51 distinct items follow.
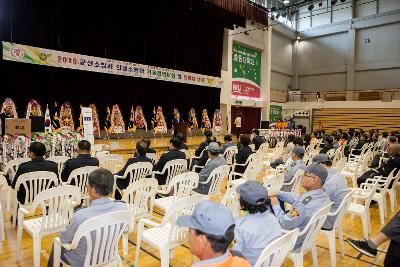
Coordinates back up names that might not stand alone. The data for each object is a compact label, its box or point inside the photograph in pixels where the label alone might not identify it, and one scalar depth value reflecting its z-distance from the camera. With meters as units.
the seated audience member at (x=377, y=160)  6.03
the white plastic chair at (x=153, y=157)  5.12
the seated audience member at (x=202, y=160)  5.47
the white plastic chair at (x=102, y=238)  1.83
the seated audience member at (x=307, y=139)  7.55
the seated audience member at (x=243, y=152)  5.56
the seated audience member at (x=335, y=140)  7.26
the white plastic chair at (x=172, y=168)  4.39
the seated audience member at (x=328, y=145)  6.85
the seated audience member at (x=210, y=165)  4.20
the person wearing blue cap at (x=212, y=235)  1.25
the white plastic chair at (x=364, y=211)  3.59
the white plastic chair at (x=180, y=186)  3.40
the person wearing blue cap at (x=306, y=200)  2.27
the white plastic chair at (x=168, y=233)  2.30
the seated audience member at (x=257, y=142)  8.12
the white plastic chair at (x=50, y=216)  2.42
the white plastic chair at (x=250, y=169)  5.01
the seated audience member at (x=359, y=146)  8.70
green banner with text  18.28
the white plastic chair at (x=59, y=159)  4.72
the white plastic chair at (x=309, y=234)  2.23
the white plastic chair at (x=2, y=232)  3.08
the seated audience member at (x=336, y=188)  3.09
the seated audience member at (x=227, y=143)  6.58
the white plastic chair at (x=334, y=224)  2.76
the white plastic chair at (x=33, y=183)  3.02
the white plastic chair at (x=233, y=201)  2.77
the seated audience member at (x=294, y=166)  3.94
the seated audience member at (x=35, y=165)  3.20
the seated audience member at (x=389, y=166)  4.75
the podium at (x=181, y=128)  12.20
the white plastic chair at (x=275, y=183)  3.24
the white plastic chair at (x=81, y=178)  3.47
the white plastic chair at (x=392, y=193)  4.78
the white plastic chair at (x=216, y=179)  4.07
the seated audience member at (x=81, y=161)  3.73
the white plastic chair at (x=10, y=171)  3.77
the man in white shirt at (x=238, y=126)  16.05
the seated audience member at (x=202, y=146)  6.32
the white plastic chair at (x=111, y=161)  4.75
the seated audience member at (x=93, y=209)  1.93
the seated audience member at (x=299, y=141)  5.75
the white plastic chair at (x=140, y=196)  2.95
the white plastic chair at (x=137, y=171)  3.93
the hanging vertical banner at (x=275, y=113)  20.45
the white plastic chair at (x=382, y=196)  4.25
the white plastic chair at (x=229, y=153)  6.65
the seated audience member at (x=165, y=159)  4.48
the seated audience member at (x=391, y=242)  2.20
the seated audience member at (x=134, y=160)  4.04
